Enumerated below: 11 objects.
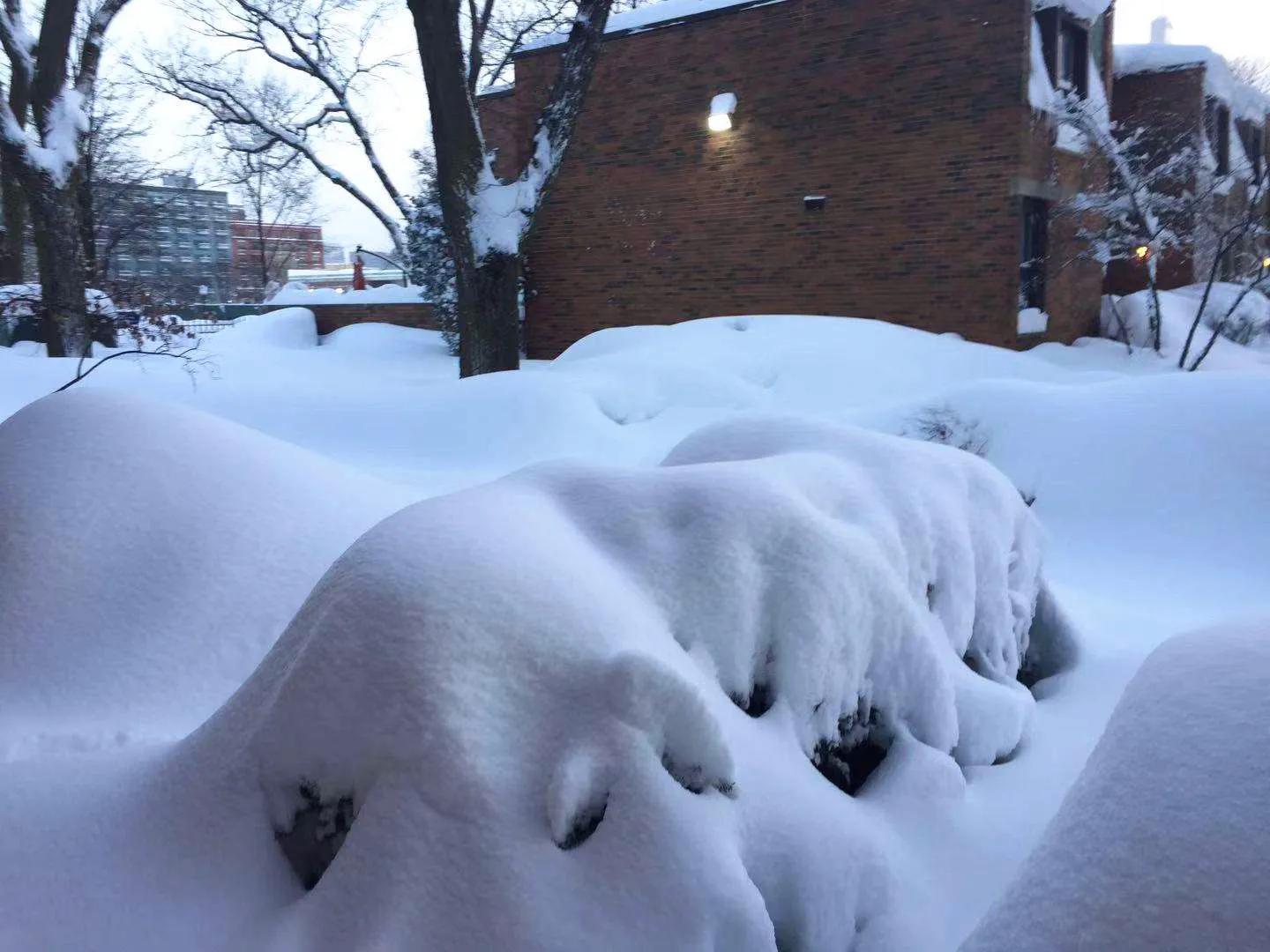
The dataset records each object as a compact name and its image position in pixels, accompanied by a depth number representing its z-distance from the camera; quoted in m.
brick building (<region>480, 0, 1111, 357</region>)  12.92
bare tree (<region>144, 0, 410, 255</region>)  19.44
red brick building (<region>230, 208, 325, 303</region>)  45.69
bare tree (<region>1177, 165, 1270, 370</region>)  12.16
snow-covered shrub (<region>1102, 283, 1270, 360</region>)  15.72
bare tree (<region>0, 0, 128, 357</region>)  10.45
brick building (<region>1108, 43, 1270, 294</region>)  17.23
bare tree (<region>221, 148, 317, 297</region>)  22.11
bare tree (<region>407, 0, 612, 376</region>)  9.08
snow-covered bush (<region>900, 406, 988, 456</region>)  7.06
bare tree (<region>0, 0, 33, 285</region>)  11.13
